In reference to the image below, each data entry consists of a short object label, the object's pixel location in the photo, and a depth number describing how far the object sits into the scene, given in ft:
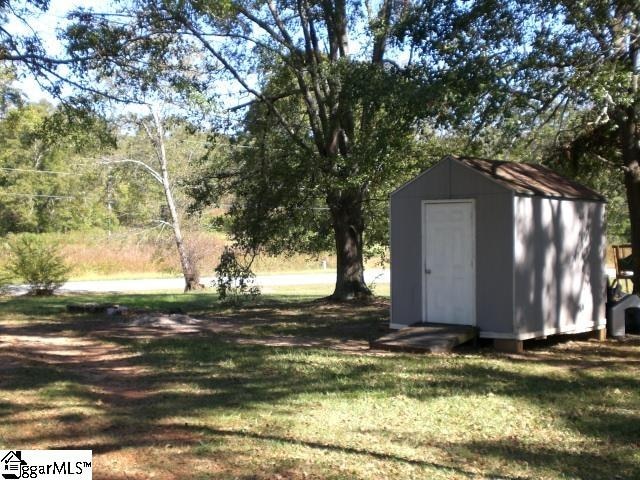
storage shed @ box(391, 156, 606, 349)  34.42
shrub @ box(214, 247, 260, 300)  58.39
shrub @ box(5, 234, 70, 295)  73.51
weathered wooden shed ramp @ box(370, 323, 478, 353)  33.17
